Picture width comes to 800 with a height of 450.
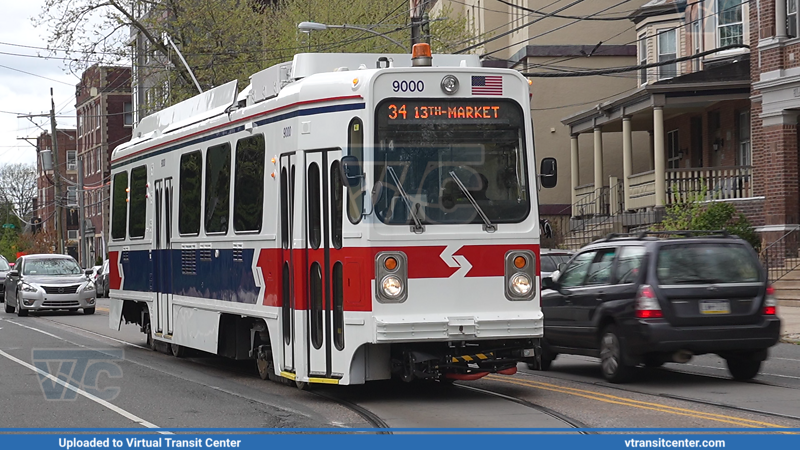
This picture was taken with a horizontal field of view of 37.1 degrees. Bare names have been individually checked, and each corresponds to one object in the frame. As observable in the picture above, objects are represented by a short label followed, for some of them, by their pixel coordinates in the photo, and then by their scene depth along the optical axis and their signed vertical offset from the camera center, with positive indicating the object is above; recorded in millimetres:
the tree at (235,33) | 39875 +7753
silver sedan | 30547 -785
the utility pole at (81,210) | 58500 +2315
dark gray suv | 12672 -645
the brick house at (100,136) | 85625 +8886
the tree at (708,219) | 27547 +657
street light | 29189 +5591
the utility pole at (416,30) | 26641 +4996
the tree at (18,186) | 132125 +8012
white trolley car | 11148 +291
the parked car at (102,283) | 43844 -975
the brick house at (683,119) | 32312 +3986
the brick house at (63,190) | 96812 +6467
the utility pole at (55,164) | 58219 +4641
